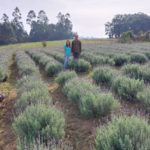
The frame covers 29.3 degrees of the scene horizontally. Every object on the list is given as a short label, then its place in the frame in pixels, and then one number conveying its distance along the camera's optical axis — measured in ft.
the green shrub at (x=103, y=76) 30.60
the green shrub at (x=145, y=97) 19.70
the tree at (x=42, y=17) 309.63
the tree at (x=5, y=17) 284.41
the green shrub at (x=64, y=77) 33.07
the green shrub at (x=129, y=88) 23.13
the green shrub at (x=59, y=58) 57.32
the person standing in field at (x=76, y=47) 45.38
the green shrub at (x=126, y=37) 175.94
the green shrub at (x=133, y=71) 30.47
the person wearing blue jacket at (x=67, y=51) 45.70
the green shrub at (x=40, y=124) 15.02
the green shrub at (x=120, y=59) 50.92
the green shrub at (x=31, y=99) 21.65
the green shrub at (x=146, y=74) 28.99
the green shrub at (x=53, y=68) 43.84
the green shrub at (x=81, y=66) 44.11
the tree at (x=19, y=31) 271.65
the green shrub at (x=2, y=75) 43.03
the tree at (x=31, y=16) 308.91
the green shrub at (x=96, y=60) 49.10
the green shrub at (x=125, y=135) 11.60
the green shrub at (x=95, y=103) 19.15
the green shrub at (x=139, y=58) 51.09
